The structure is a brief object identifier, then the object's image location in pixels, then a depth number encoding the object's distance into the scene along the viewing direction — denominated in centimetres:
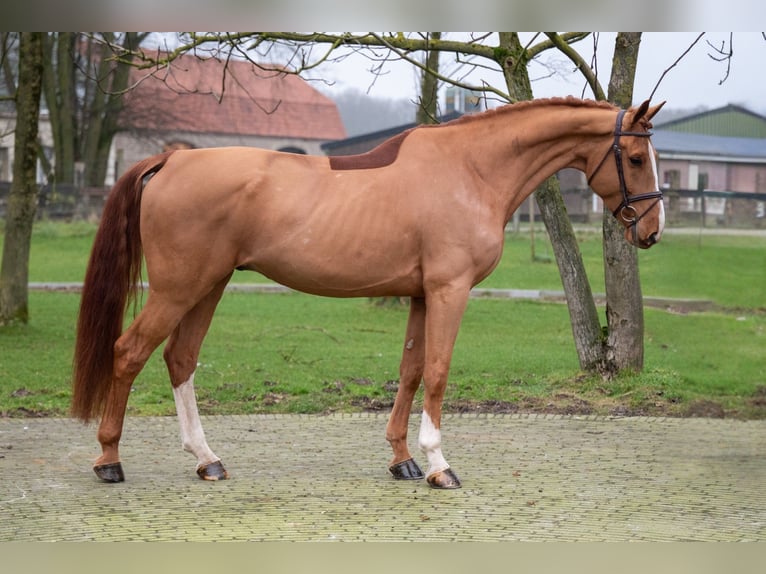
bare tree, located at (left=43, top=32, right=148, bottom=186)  2544
